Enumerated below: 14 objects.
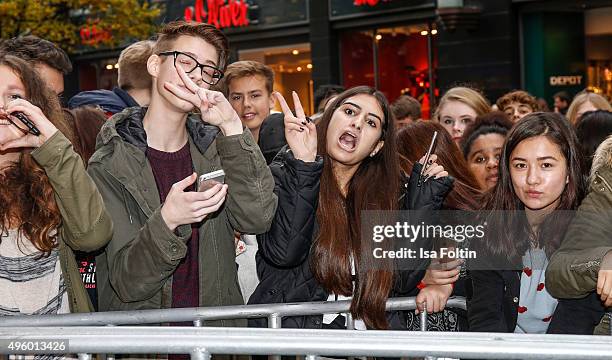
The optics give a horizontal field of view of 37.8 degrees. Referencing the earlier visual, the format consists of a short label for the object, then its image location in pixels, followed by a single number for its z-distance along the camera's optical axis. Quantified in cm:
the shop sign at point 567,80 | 1605
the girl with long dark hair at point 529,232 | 391
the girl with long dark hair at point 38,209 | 346
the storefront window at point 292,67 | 1964
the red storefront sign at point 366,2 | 1830
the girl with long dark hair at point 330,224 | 402
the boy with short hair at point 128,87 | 605
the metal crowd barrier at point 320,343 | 246
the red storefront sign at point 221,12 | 2103
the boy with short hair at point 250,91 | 673
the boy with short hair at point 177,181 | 368
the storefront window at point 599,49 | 1547
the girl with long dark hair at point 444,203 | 412
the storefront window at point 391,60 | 1789
